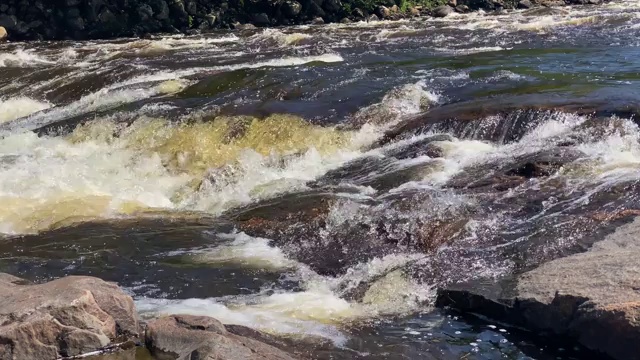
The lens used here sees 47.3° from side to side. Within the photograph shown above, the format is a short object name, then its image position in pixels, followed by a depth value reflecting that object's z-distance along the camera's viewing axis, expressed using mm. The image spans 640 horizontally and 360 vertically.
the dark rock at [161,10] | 28172
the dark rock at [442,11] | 30125
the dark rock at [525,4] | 31862
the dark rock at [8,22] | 26953
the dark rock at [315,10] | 29438
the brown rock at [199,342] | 4574
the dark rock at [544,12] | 26794
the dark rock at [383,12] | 30469
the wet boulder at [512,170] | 8961
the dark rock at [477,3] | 32219
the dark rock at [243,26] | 28339
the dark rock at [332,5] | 29531
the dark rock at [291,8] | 28922
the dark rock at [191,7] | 28703
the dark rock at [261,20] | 29125
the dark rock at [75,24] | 27203
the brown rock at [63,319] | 4781
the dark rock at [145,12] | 27941
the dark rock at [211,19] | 28703
